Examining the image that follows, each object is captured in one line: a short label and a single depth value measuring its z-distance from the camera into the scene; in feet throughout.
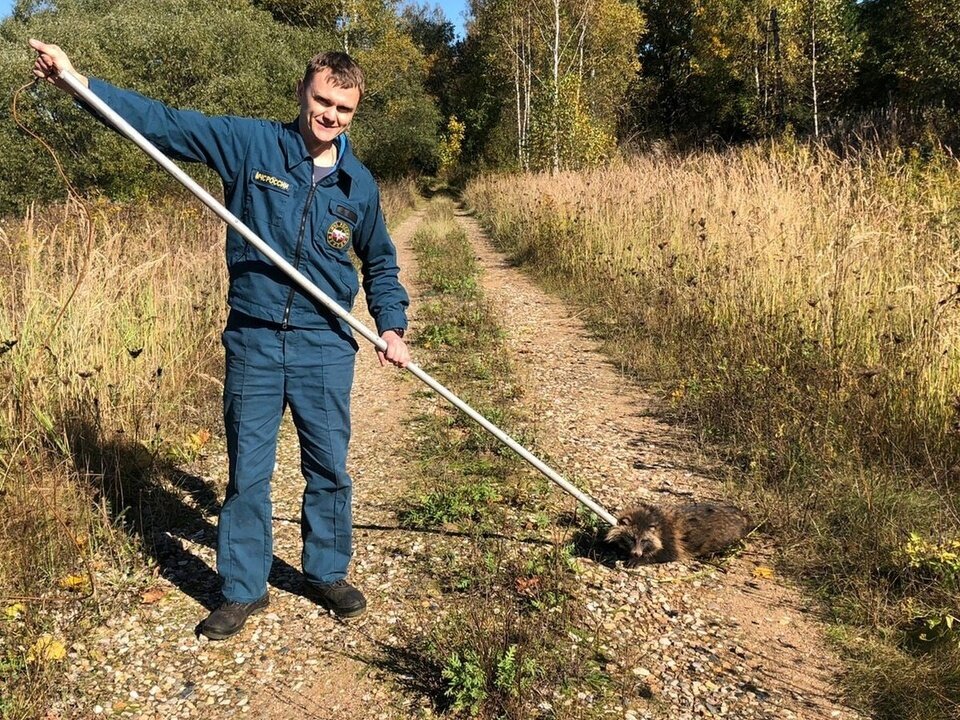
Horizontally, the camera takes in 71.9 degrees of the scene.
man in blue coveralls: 8.41
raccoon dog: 10.36
